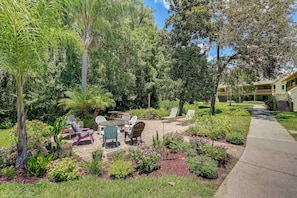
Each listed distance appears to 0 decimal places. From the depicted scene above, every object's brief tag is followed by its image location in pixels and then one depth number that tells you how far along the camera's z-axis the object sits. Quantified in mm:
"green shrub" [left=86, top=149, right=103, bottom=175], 4016
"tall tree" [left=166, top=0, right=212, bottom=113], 14586
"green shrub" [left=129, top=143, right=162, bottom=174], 4182
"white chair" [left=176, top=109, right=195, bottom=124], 10969
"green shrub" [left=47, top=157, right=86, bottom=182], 3727
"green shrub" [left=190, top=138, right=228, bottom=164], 4664
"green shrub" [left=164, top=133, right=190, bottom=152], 5528
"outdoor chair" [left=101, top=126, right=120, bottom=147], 5902
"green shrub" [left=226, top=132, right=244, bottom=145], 6551
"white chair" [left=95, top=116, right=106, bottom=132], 8943
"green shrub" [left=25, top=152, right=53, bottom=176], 3949
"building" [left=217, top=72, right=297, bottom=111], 20723
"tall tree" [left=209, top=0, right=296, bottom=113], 13586
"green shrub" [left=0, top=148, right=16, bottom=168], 4383
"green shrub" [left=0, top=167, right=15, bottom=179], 3859
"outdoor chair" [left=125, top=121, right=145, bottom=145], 6068
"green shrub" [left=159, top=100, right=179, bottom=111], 16780
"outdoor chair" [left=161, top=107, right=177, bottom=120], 11880
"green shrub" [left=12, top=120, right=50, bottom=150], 5586
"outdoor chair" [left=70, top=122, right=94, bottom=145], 6375
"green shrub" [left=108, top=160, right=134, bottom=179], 3896
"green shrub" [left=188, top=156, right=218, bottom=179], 3912
